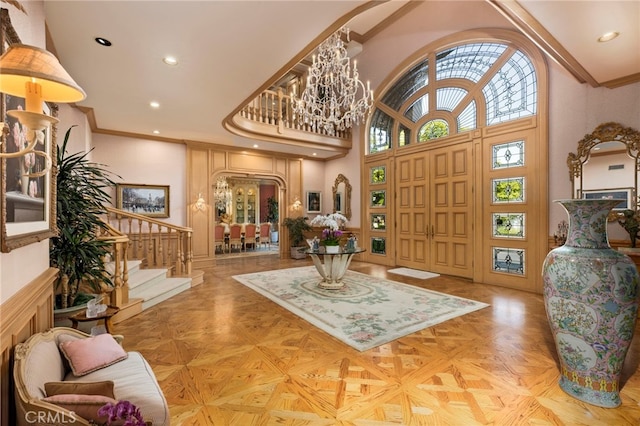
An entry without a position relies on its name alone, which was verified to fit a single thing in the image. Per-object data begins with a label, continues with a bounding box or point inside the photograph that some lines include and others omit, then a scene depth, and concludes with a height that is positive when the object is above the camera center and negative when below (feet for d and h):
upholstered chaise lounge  3.80 -2.74
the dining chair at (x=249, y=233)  33.35 -2.39
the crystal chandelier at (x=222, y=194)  39.04 +2.58
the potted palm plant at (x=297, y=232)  27.17 -1.85
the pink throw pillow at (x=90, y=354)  5.56 -2.87
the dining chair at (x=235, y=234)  31.60 -2.38
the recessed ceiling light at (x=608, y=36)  8.92 +5.65
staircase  13.73 -3.87
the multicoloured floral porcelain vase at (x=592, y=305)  6.37 -2.10
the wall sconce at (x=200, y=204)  23.62 +0.71
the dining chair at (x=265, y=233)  35.18 -2.49
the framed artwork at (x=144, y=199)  20.83 +1.04
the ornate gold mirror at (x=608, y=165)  12.57 +2.27
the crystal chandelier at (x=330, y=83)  14.46 +6.68
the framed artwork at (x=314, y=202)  29.71 +1.15
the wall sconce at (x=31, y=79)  3.45 +1.73
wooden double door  18.76 +0.21
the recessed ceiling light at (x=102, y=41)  9.57 +5.82
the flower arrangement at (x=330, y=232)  15.42 -1.05
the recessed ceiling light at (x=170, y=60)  10.84 +5.87
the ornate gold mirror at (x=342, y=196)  27.60 +1.70
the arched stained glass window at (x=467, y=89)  16.61 +8.32
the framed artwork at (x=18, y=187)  4.44 +0.48
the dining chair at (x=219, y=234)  30.27 -2.28
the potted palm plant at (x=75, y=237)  9.24 -0.82
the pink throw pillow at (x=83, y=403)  3.88 -2.63
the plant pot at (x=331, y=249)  15.24 -1.94
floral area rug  10.45 -4.27
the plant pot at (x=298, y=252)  27.43 -3.80
